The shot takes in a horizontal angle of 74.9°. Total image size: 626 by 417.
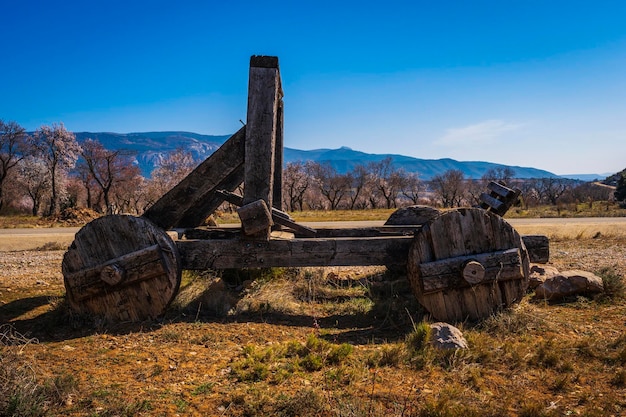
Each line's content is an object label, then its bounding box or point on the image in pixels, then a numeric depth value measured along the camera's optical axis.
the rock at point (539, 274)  5.96
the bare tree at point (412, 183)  68.80
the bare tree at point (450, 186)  61.53
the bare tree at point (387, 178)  67.19
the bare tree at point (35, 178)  44.19
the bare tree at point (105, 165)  40.09
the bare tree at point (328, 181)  62.23
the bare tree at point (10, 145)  37.66
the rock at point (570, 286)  5.42
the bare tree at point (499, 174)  71.38
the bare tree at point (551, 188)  55.12
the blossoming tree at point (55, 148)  40.06
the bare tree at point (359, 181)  66.31
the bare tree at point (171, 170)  45.03
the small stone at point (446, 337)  3.67
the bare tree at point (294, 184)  54.50
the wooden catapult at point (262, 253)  4.54
